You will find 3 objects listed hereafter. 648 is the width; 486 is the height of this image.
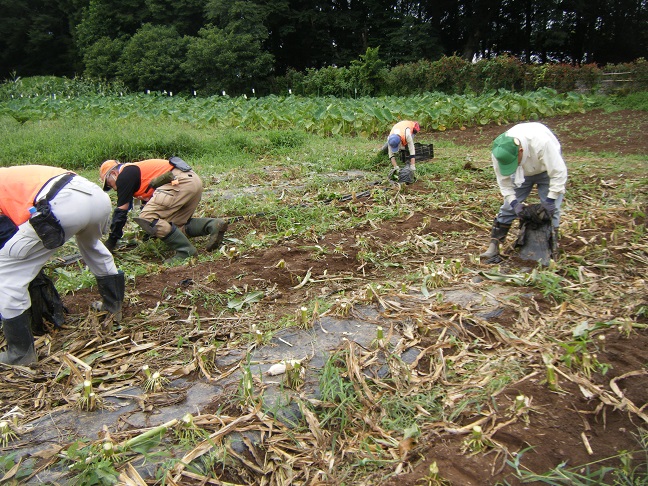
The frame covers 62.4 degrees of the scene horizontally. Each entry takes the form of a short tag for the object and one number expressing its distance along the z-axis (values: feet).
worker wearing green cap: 15.37
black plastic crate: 30.14
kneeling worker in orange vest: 17.40
